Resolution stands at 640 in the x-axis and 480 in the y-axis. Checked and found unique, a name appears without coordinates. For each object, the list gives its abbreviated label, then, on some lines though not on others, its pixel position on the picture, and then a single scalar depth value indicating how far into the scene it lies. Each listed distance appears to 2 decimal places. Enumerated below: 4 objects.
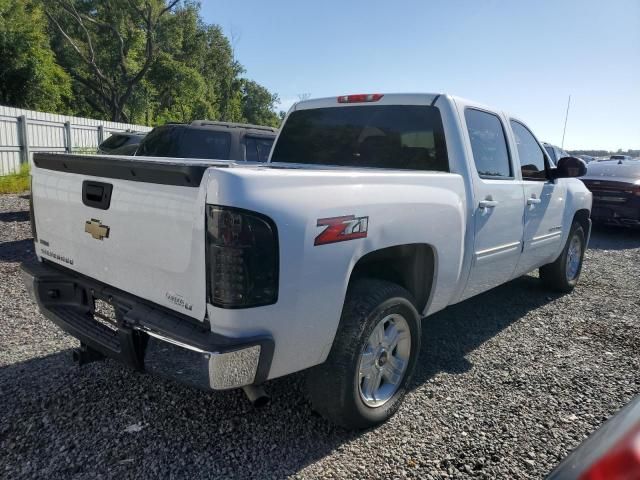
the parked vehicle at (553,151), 14.23
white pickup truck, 2.05
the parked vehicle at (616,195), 9.75
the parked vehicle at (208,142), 7.47
